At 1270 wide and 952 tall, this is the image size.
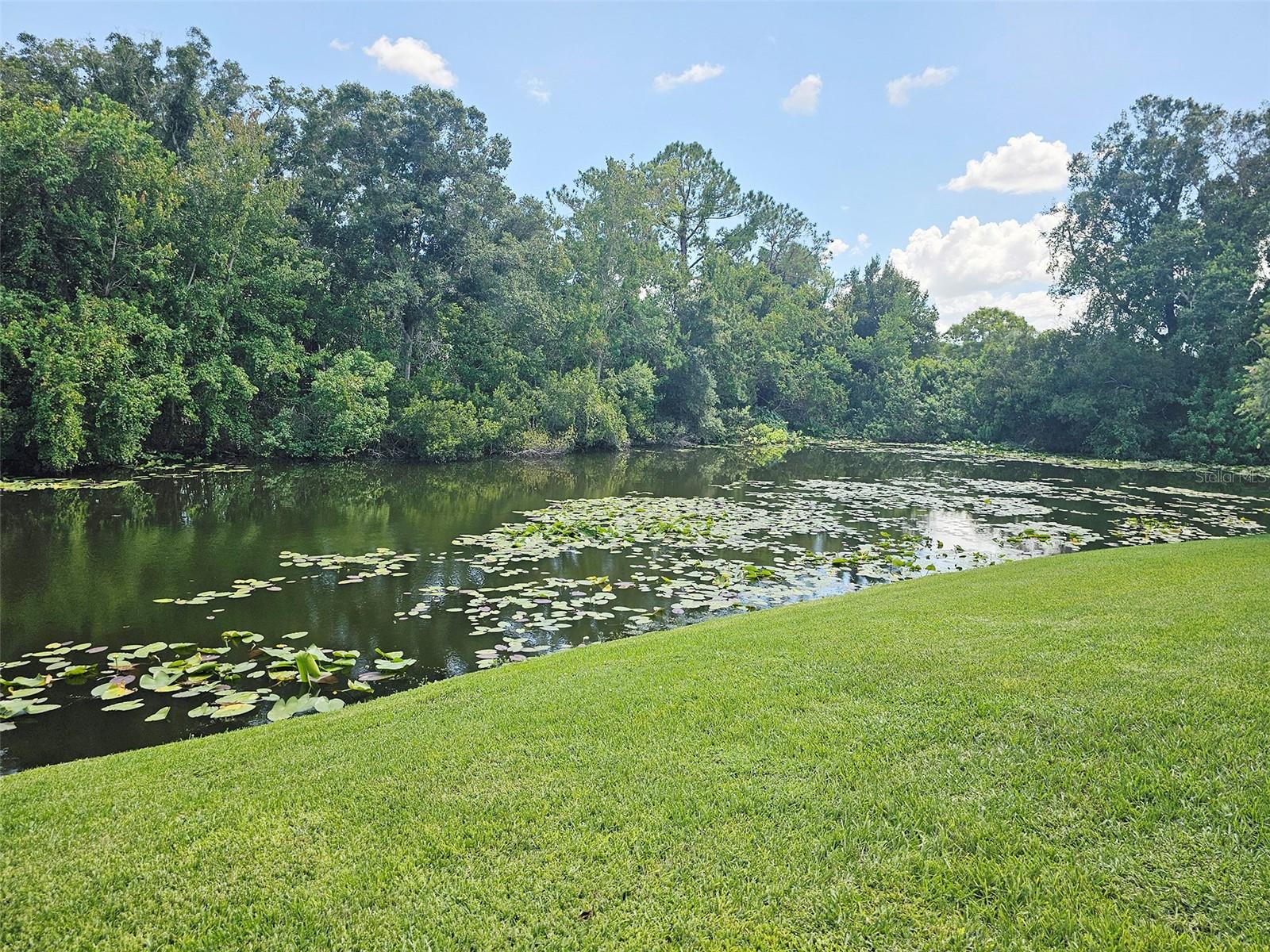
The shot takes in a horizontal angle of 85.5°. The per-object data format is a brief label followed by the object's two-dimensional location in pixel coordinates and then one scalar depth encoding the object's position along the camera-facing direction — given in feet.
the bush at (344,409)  79.00
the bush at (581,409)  104.53
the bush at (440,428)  87.45
